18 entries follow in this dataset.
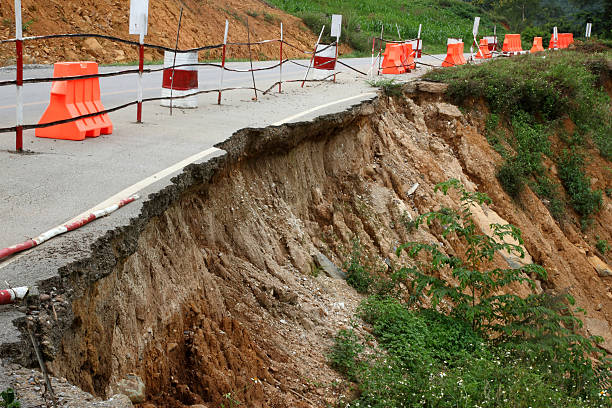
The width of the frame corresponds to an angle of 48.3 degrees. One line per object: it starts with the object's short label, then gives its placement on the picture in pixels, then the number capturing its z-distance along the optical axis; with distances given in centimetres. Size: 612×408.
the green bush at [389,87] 1566
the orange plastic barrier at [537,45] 3344
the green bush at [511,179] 1612
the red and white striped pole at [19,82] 734
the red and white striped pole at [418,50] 2340
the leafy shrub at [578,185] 1756
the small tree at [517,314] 837
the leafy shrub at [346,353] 678
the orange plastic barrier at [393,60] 2002
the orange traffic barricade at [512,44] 3145
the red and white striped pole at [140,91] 1011
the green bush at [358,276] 921
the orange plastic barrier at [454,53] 2492
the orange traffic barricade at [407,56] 2042
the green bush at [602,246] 1691
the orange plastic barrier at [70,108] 867
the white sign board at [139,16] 1080
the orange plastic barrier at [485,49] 3027
